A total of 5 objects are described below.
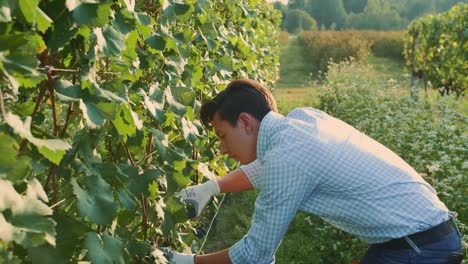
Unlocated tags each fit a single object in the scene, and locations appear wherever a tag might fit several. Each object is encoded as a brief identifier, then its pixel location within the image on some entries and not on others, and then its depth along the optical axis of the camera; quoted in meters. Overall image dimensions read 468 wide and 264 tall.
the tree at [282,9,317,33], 91.75
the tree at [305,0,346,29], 103.88
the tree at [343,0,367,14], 114.94
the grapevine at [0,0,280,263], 1.22
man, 2.27
